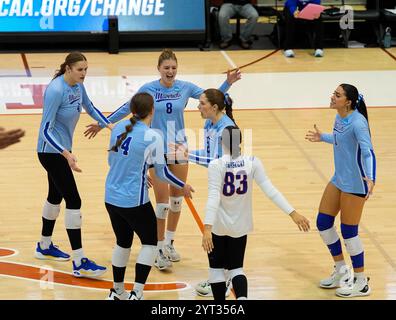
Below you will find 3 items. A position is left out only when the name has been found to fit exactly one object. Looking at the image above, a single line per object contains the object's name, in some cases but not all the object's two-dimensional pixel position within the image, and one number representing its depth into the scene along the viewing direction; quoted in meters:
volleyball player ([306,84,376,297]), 13.83
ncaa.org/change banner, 33.81
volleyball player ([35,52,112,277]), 14.53
